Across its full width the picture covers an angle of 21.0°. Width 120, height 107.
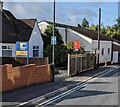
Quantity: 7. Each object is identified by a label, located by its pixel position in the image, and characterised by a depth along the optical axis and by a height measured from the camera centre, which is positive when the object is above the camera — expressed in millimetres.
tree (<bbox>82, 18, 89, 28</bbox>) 123625 +12120
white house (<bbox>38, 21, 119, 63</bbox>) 48762 +2557
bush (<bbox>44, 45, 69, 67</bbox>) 35031 -60
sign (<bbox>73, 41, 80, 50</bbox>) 35500 +945
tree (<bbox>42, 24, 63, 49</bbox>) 42356 +2320
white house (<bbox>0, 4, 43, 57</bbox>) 35312 +2212
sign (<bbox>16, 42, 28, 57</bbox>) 23016 +309
